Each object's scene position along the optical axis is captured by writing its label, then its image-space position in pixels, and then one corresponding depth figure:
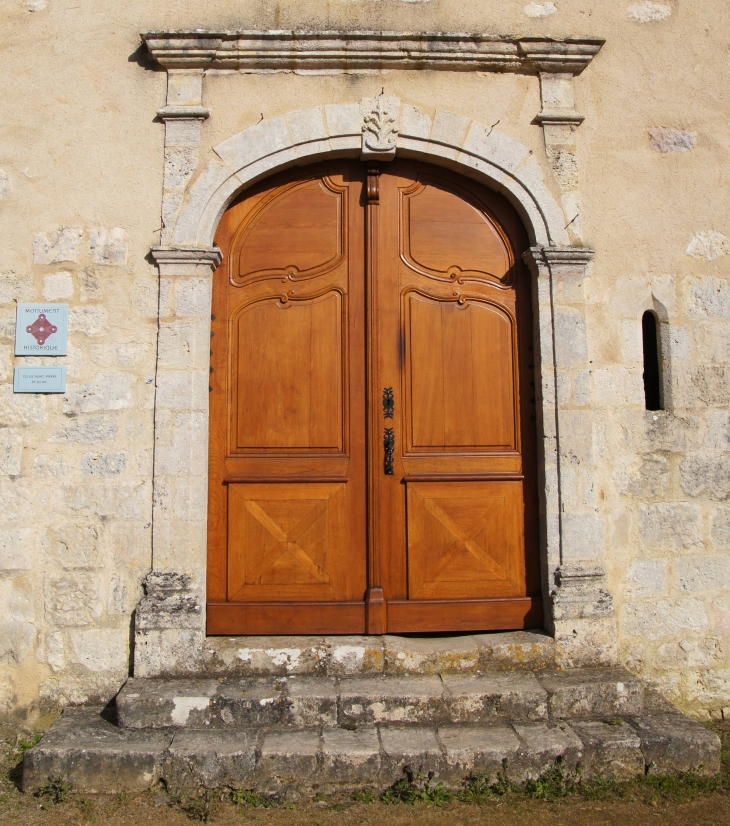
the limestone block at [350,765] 2.81
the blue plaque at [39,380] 3.46
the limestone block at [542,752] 2.85
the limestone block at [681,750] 2.93
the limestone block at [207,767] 2.79
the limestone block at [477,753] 2.83
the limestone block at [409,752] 2.82
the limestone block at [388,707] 3.07
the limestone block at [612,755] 2.89
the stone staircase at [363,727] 2.81
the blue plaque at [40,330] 3.47
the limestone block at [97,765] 2.81
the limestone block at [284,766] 2.80
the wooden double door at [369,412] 3.58
